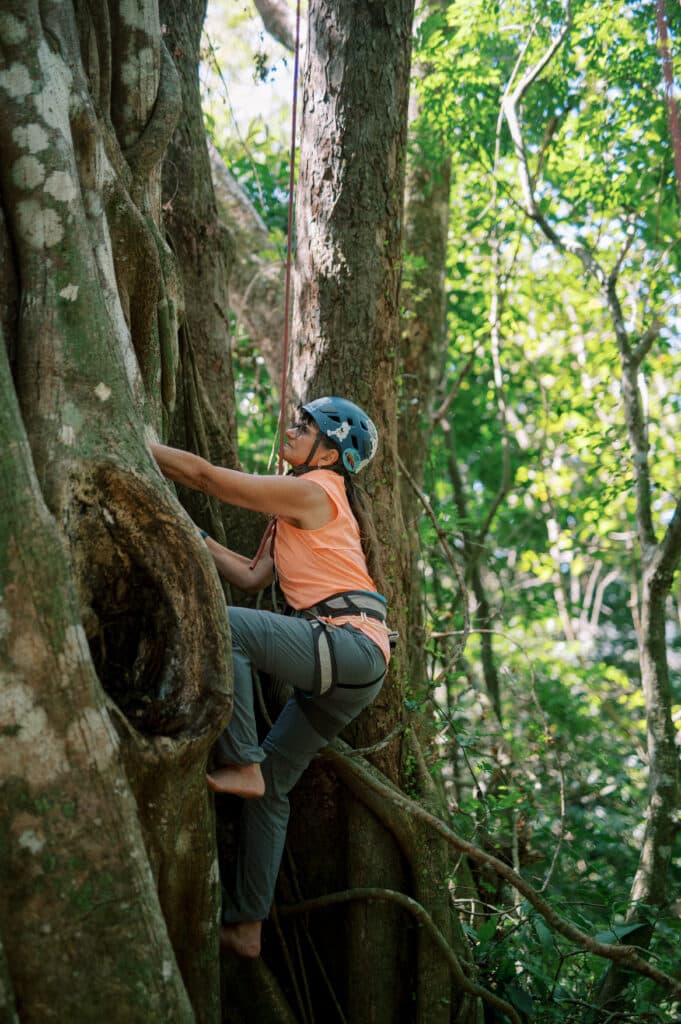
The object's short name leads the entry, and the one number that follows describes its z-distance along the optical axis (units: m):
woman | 3.43
